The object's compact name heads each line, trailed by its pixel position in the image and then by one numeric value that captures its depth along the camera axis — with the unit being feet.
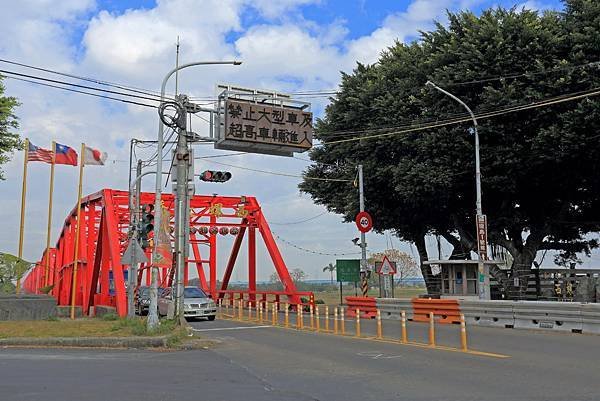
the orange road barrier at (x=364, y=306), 91.57
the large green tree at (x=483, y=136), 88.84
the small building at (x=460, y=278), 106.11
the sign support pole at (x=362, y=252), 103.55
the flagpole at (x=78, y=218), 98.89
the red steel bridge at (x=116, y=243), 112.16
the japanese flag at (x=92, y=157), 99.04
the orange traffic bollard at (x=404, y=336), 53.83
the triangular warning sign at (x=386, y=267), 93.10
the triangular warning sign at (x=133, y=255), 63.46
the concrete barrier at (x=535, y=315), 61.01
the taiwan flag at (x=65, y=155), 99.25
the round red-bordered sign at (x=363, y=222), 99.45
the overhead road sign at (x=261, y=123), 72.64
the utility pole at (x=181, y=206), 65.92
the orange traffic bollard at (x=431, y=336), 50.10
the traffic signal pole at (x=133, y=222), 85.76
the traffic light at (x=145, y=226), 71.20
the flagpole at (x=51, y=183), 98.63
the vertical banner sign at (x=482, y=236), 85.40
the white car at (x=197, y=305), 93.30
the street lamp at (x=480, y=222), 84.03
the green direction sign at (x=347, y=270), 114.52
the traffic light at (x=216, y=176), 71.87
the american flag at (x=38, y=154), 95.40
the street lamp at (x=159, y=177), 62.23
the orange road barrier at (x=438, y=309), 75.97
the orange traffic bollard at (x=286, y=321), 78.37
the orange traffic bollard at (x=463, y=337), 47.24
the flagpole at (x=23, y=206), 89.76
